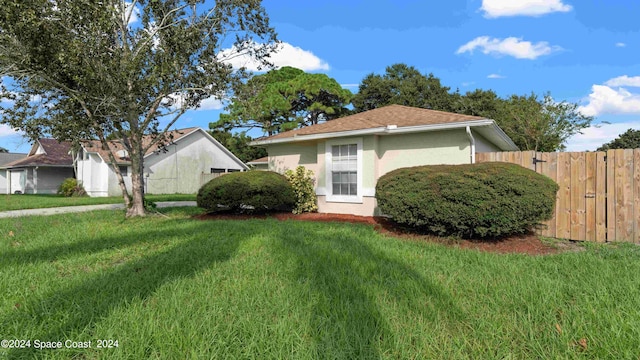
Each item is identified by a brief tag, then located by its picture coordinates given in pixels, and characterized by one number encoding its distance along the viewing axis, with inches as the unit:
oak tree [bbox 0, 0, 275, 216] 313.7
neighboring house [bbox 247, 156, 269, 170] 888.5
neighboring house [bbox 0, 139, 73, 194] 1133.7
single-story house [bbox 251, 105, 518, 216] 348.8
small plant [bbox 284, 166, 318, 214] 433.9
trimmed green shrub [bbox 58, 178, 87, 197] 956.6
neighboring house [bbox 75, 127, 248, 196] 949.8
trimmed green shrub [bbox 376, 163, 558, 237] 241.6
